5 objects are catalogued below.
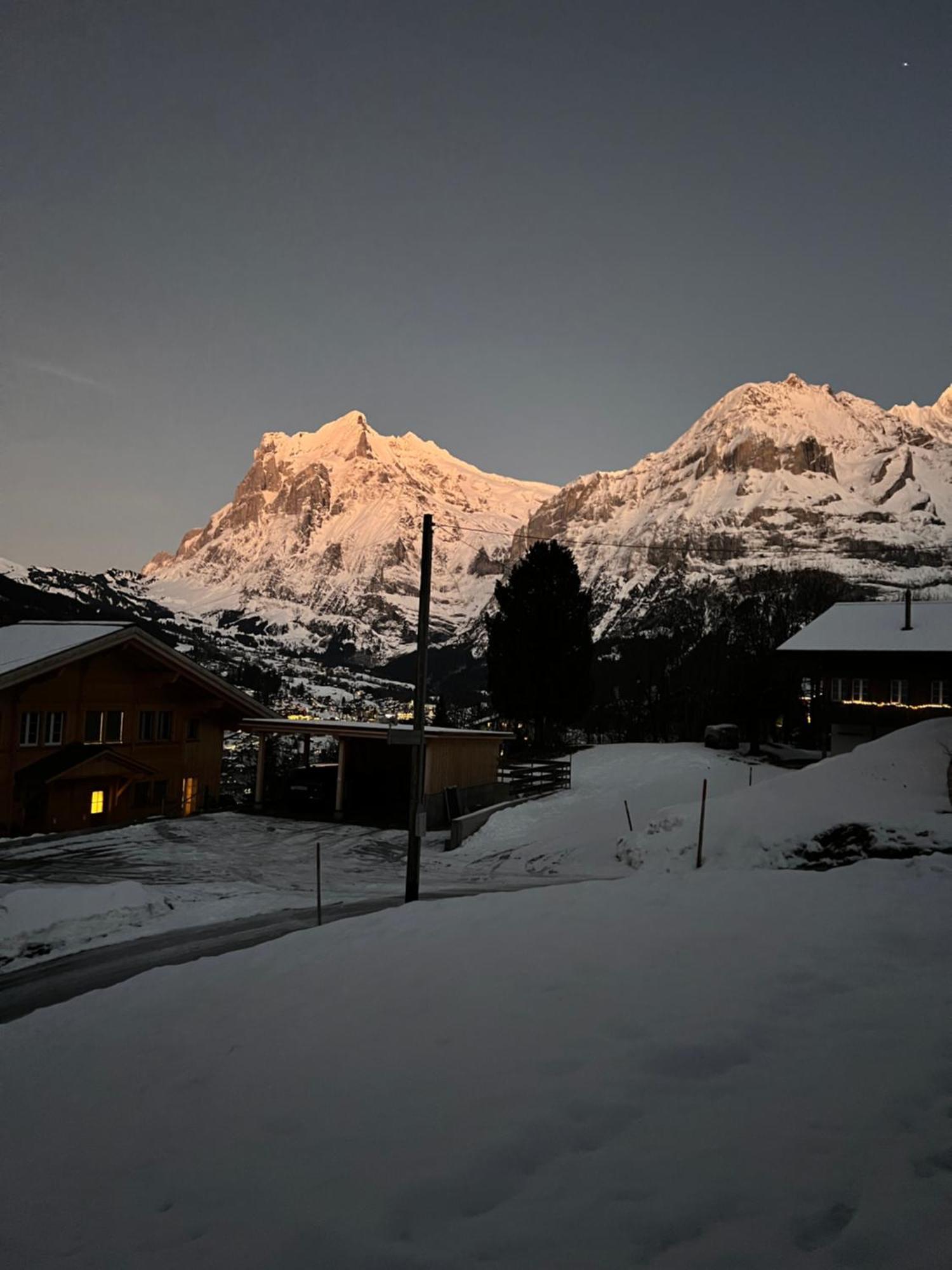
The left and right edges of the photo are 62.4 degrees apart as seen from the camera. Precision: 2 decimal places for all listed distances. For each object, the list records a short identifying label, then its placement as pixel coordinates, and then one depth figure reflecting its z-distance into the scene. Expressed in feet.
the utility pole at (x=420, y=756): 53.78
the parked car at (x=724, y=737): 149.69
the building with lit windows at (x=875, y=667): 131.23
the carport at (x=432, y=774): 102.53
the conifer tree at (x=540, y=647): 156.66
